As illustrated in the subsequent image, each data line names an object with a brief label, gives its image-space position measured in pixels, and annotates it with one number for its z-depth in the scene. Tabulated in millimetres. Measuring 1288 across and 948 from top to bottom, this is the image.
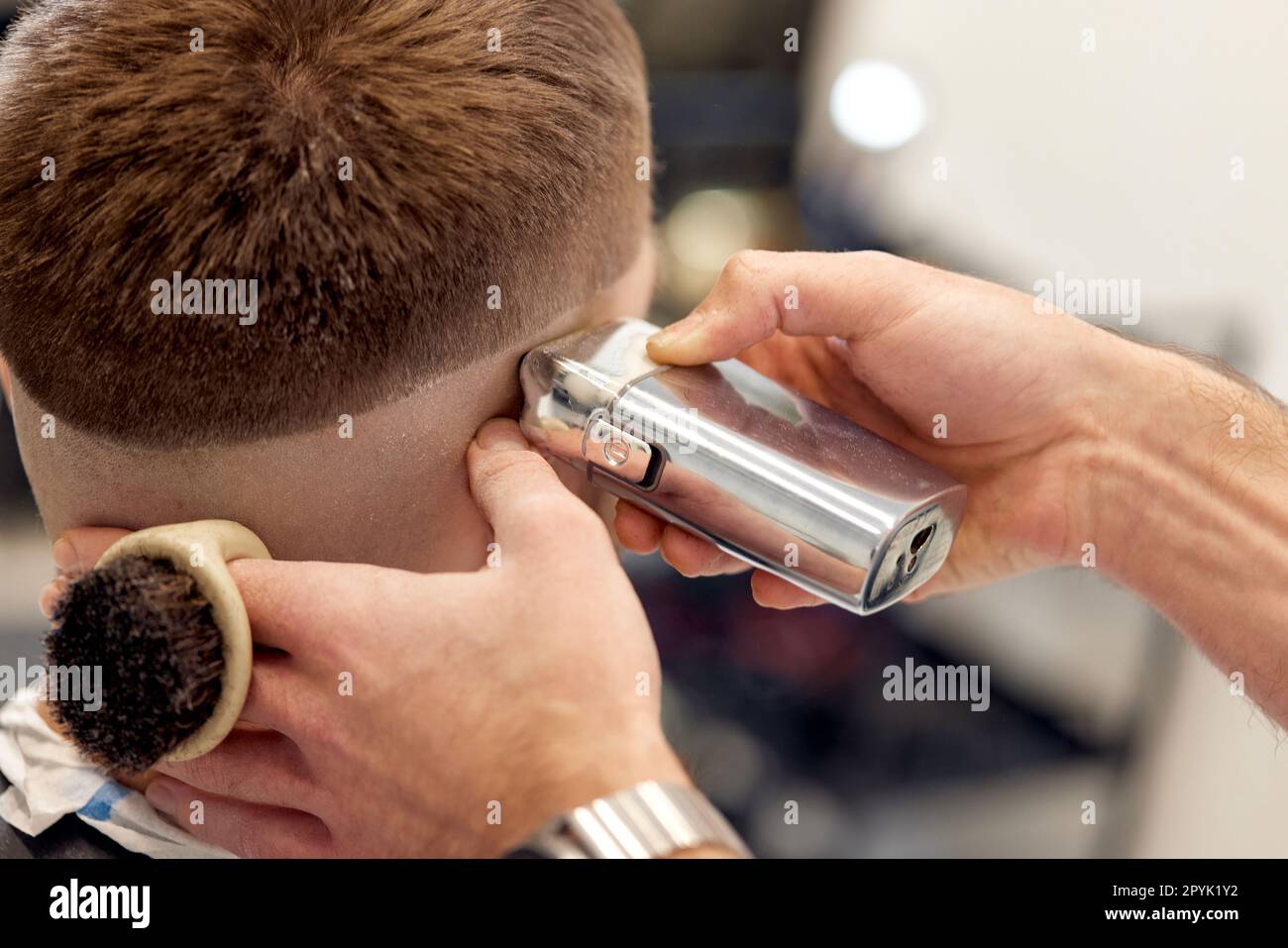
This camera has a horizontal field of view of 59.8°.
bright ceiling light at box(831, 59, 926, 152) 2088
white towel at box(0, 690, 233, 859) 726
